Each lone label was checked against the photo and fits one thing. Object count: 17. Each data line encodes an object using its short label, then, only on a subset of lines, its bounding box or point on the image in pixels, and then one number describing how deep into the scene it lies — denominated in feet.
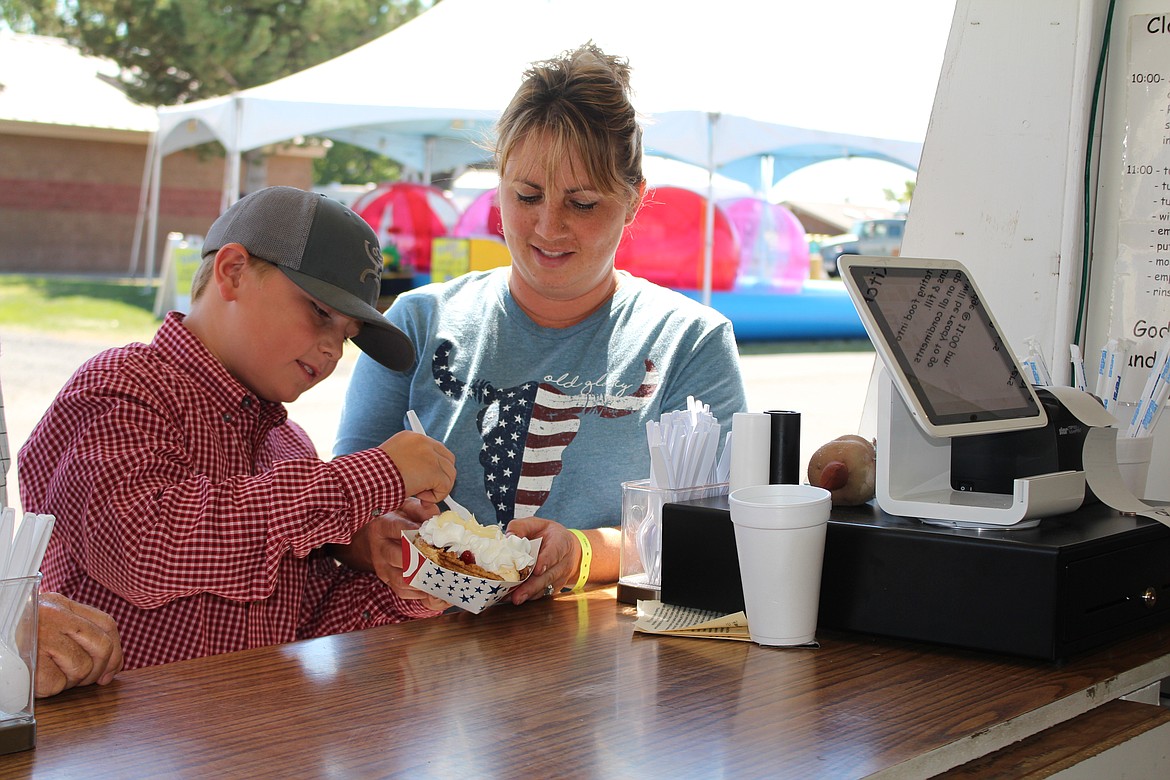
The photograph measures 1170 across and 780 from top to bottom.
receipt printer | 4.99
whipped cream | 4.96
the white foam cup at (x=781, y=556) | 4.47
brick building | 59.47
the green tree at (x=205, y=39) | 55.06
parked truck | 58.06
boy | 4.78
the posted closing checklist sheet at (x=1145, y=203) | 6.85
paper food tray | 4.91
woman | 6.81
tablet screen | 4.72
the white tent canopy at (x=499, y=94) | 30.17
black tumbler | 5.12
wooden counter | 3.39
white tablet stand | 4.69
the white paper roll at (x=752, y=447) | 5.08
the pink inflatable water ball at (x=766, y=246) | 40.60
